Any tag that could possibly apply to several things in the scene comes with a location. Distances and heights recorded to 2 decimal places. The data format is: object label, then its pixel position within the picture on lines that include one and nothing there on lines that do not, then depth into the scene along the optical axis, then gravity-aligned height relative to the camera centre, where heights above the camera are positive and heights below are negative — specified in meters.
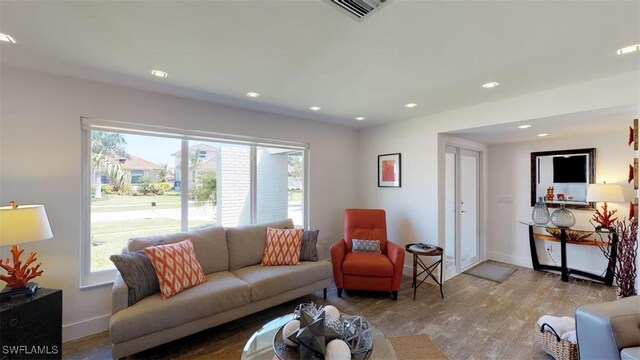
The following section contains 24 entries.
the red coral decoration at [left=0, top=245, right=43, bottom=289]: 1.90 -0.65
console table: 3.44 -1.05
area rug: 2.18 -1.43
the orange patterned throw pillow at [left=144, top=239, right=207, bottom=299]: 2.25 -0.75
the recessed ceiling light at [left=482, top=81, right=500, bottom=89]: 2.56 +0.92
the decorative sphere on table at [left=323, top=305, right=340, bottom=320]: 1.80 -0.90
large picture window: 2.65 -0.02
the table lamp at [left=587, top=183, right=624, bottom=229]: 3.46 -0.23
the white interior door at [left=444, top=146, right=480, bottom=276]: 4.07 -0.46
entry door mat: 3.94 -1.42
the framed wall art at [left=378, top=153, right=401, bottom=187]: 4.19 +0.17
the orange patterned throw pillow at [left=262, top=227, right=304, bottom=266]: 3.07 -0.77
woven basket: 1.98 -1.28
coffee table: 1.65 -1.07
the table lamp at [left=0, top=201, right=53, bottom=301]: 1.78 -0.35
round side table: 3.27 -0.95
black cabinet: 1.72 -0.98
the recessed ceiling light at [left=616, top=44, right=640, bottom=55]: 1.88 +0.92
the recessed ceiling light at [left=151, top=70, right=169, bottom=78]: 2.31 +0.95
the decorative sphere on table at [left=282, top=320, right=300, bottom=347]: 1.61 -0.92
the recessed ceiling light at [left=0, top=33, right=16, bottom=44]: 1.75 +0.96
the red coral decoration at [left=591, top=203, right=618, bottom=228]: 3.60 -0.52
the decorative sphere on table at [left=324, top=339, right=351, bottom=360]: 1.42 -0.91
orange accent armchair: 3.17 -1.05
